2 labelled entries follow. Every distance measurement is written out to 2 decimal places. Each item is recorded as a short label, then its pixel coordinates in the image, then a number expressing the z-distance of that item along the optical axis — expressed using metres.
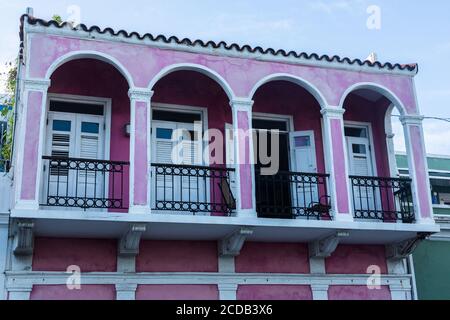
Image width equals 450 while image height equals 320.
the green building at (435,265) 13.46
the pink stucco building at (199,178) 11.08
